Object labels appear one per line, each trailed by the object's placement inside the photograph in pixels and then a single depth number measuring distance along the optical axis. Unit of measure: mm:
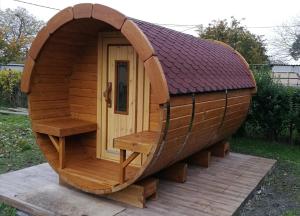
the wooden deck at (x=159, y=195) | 3446
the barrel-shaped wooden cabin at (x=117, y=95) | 3188
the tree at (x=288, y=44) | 28845
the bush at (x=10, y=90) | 11397
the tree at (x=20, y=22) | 29031
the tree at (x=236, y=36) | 15397
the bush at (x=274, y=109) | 6510
